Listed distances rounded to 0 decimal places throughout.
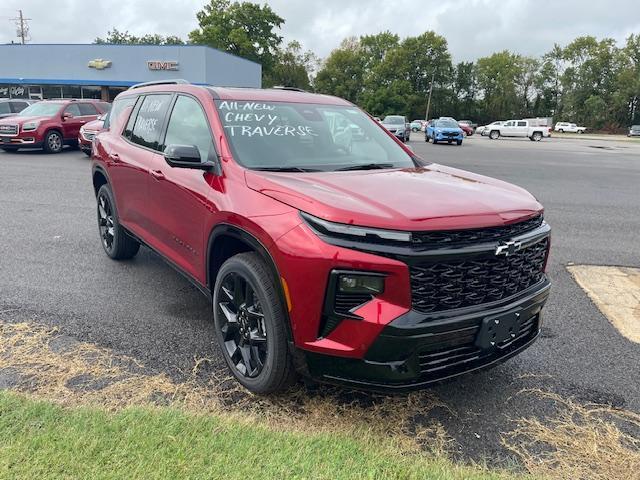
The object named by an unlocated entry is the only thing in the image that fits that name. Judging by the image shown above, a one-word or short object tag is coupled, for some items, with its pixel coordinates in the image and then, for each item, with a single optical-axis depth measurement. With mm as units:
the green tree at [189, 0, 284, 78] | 67750
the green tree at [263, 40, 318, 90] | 84312
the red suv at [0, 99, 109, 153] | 15312
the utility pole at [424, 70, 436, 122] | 81750
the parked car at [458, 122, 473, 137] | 52156
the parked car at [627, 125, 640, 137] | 70188
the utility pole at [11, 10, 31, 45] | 67750
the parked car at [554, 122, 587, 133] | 76500
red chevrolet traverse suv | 2455
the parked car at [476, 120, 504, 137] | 50238
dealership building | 38500
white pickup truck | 47312
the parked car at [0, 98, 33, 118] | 19344
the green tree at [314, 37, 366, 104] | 86688
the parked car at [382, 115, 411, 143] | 27812
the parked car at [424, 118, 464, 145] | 30797
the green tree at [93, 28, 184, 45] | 83062
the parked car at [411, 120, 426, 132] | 59125
